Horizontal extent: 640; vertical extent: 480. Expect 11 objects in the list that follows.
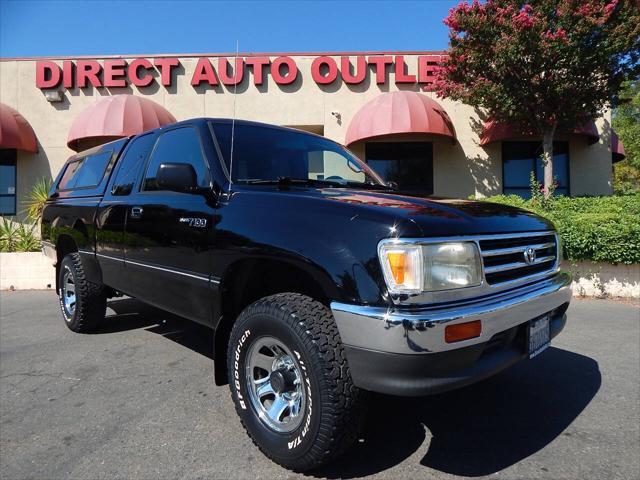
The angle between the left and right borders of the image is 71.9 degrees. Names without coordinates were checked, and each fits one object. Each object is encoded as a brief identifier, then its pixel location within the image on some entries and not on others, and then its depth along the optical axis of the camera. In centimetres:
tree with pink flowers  938
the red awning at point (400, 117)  1212
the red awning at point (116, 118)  1236
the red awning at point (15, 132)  1304
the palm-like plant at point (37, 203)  1070
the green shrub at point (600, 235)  719
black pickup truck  194
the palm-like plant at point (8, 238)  991
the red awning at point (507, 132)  1209
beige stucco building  1381
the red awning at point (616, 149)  1495
